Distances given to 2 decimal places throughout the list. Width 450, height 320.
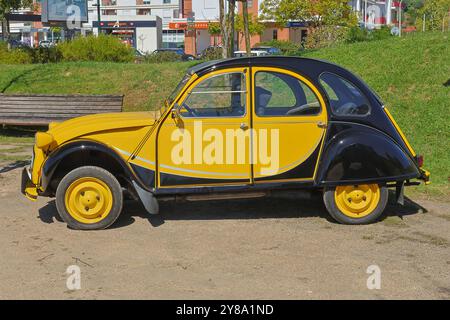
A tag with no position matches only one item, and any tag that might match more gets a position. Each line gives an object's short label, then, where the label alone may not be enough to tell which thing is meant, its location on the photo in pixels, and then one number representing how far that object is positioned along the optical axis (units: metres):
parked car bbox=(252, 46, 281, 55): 46.90
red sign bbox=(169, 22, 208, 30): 72.31
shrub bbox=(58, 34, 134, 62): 21.66
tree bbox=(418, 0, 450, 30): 43.29
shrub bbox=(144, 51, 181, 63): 22.82
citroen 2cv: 6.58
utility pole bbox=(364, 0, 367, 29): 73.00
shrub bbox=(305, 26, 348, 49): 22.91
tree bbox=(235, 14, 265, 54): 54.52
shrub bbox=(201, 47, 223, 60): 22.70
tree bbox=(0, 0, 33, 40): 23.19
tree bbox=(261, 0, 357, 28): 40.66
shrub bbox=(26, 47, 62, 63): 21.75
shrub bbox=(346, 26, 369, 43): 20.92
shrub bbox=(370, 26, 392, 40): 22.45
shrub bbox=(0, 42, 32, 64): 21.03
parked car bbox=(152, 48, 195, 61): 41.99
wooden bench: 12.95
